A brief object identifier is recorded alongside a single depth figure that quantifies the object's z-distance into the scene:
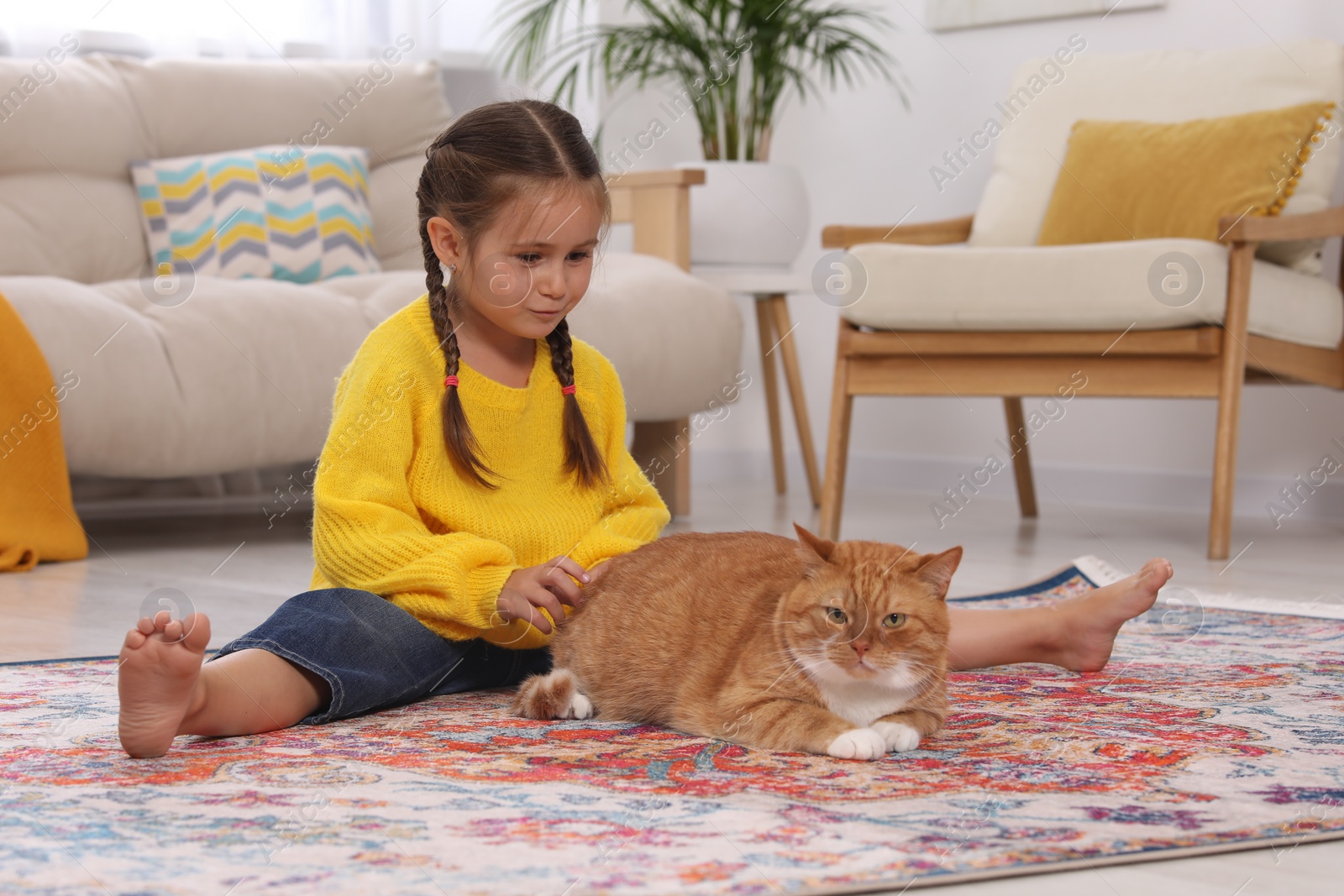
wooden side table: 3.35
